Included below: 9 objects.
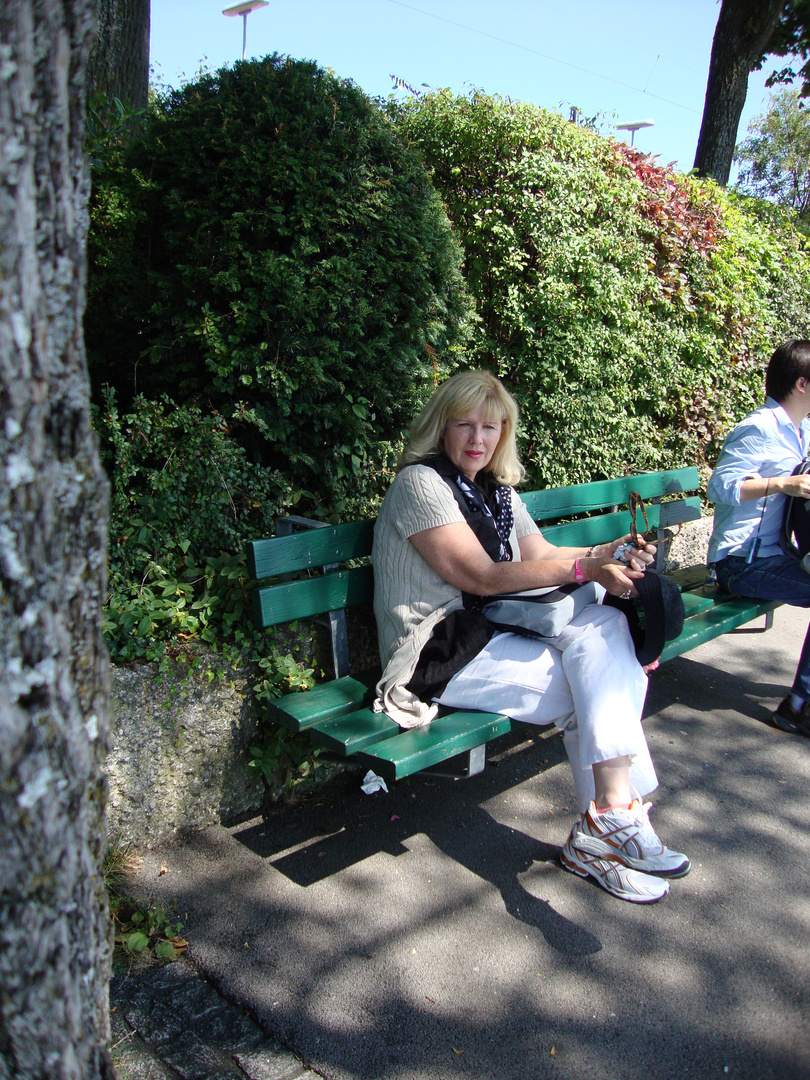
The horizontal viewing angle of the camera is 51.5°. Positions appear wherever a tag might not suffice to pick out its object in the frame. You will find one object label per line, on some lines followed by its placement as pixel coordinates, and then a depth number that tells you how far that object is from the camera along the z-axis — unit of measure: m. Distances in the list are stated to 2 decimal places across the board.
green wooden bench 2.54
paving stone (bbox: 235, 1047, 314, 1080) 1.96
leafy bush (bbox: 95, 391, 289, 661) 2.83
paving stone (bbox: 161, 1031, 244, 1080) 1.94
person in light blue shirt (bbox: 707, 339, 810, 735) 3.98
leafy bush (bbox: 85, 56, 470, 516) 3.21
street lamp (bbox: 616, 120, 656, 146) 16.73
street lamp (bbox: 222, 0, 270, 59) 15.78
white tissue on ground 2.96
